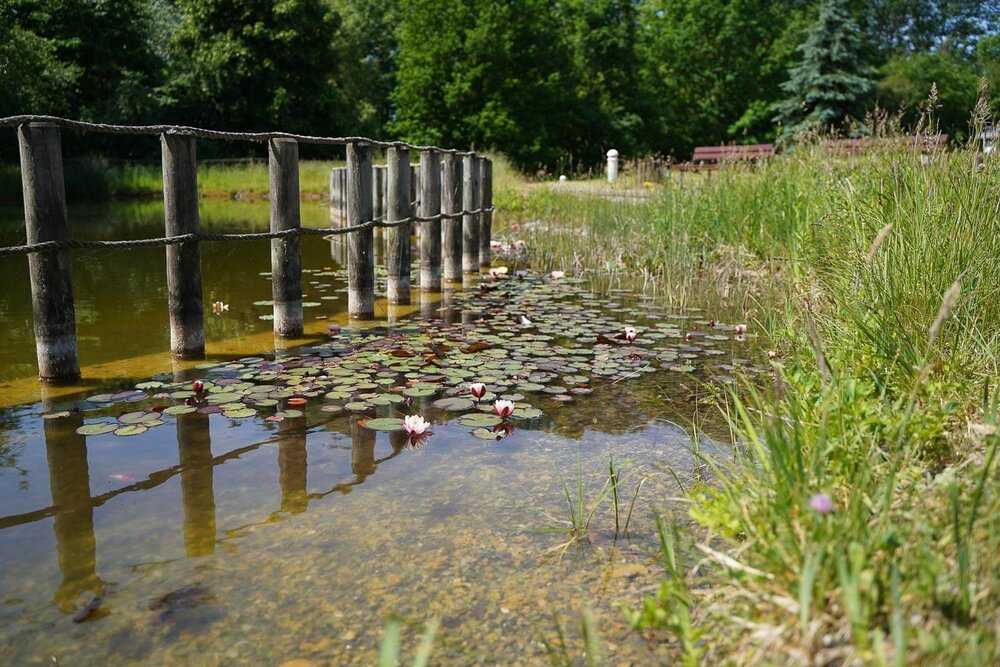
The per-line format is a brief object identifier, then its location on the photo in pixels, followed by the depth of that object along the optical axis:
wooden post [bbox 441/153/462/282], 8.69
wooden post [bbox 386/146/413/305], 7.29
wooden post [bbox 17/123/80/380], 4.12
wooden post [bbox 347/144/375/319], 6.38
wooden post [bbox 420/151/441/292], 8.09
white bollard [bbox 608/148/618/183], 17.26
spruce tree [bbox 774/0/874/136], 28.42
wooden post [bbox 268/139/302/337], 5.61
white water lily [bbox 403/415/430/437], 3.41
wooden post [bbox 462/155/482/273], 9.51
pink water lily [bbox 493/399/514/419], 3.75
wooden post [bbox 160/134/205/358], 4.86
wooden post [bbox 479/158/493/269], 10.58
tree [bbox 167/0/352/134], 32.91
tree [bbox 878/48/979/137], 34.38
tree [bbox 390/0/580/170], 33.09
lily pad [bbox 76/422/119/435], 3.65
